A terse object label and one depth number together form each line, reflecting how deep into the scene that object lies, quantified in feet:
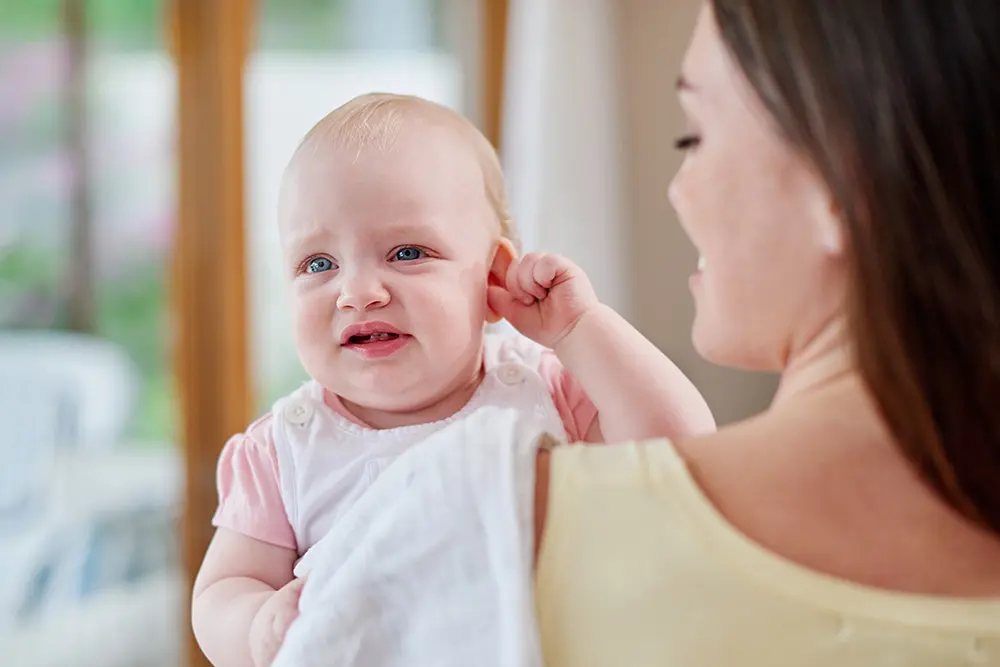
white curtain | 8.61
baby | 2.94
